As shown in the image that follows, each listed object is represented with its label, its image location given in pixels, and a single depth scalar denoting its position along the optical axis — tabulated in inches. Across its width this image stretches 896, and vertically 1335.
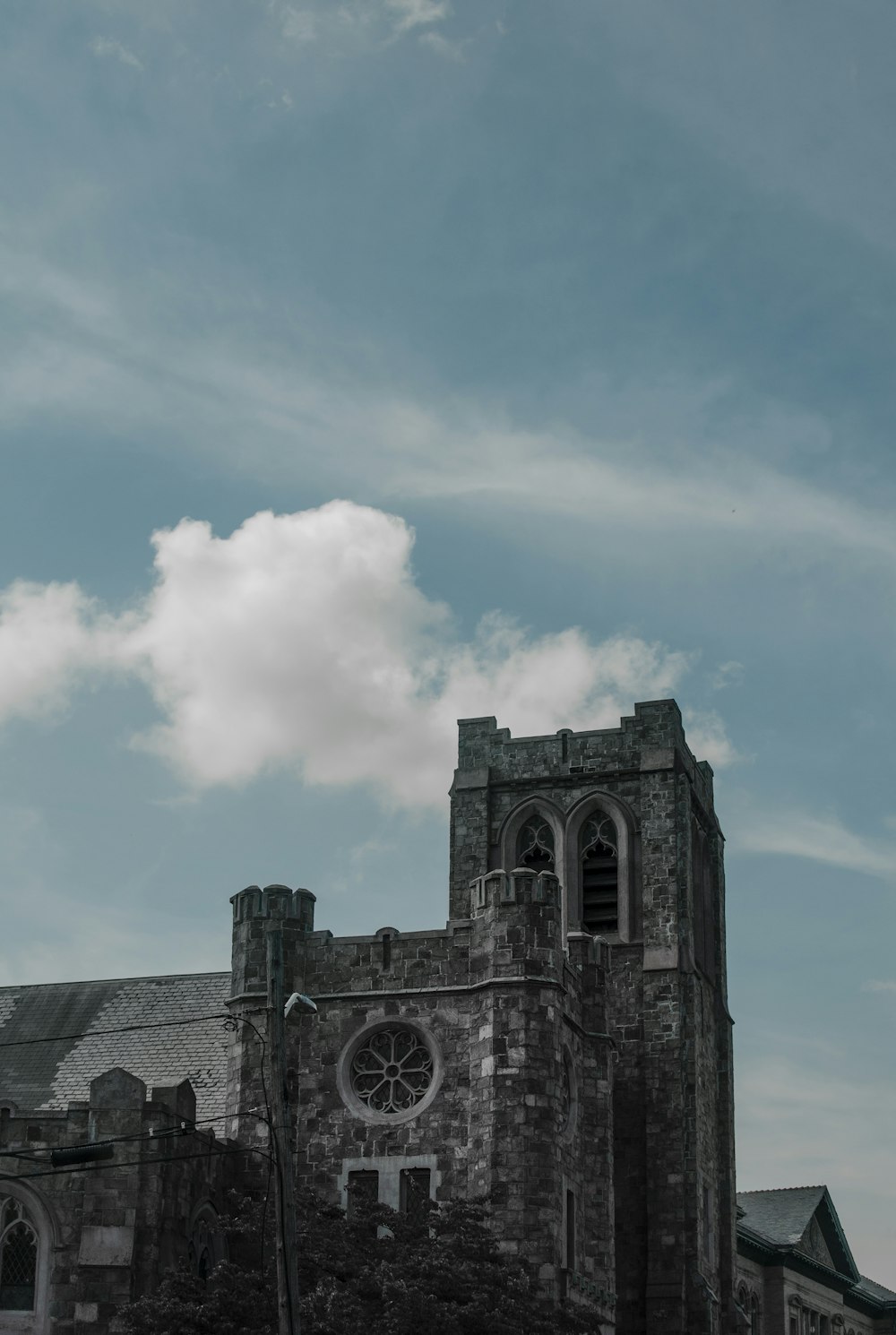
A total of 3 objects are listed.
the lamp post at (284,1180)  1143.6
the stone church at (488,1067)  1544.0
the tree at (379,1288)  1390.3
